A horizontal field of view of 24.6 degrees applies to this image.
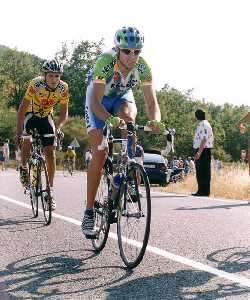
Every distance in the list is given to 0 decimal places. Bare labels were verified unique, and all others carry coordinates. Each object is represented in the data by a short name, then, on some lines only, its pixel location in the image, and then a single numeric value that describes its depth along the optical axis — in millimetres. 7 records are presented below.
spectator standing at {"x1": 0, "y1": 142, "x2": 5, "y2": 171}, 38081
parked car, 20688
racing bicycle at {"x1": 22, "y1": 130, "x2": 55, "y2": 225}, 7465
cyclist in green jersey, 4902
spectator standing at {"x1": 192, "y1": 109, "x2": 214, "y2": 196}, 12344
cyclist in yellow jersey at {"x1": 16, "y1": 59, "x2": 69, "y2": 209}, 7531
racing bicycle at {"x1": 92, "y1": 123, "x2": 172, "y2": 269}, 4449
